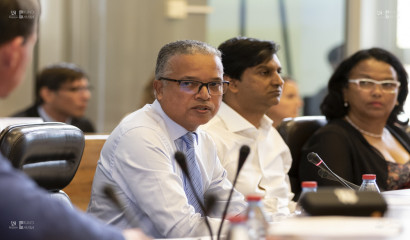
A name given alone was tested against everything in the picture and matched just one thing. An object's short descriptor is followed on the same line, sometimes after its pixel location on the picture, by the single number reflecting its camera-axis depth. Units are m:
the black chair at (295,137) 6.73
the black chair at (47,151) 4.02
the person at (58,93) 10.90
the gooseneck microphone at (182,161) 3.13
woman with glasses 6.54
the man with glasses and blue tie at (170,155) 4.05
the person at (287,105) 9.49
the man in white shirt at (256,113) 5.82
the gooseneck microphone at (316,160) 4.68
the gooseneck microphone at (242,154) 3.15
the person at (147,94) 10.15
